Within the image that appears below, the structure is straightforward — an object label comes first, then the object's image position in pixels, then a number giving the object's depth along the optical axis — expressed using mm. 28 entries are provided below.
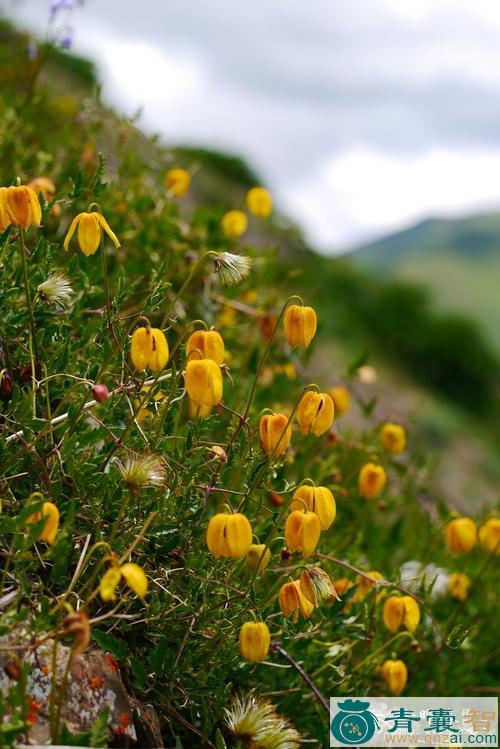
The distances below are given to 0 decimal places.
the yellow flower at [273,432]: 1330
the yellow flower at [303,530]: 1312
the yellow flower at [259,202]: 1927
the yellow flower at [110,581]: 1221
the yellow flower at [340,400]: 1834
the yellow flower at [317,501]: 1333
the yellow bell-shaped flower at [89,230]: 1356
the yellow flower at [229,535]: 1281
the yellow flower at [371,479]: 1719
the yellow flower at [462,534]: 1685
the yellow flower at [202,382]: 1283
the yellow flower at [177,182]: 2030
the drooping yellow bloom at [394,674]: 1533
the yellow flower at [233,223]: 1970
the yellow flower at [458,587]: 1759
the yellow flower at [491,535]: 1704
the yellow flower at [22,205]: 1335
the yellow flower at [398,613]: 1520
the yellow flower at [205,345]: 1315
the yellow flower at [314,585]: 1325
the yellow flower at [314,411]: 1354
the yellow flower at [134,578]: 1226
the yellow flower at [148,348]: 1311
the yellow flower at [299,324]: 1372
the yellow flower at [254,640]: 1312
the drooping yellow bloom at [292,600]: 1338
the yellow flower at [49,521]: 1259
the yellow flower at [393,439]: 1739
